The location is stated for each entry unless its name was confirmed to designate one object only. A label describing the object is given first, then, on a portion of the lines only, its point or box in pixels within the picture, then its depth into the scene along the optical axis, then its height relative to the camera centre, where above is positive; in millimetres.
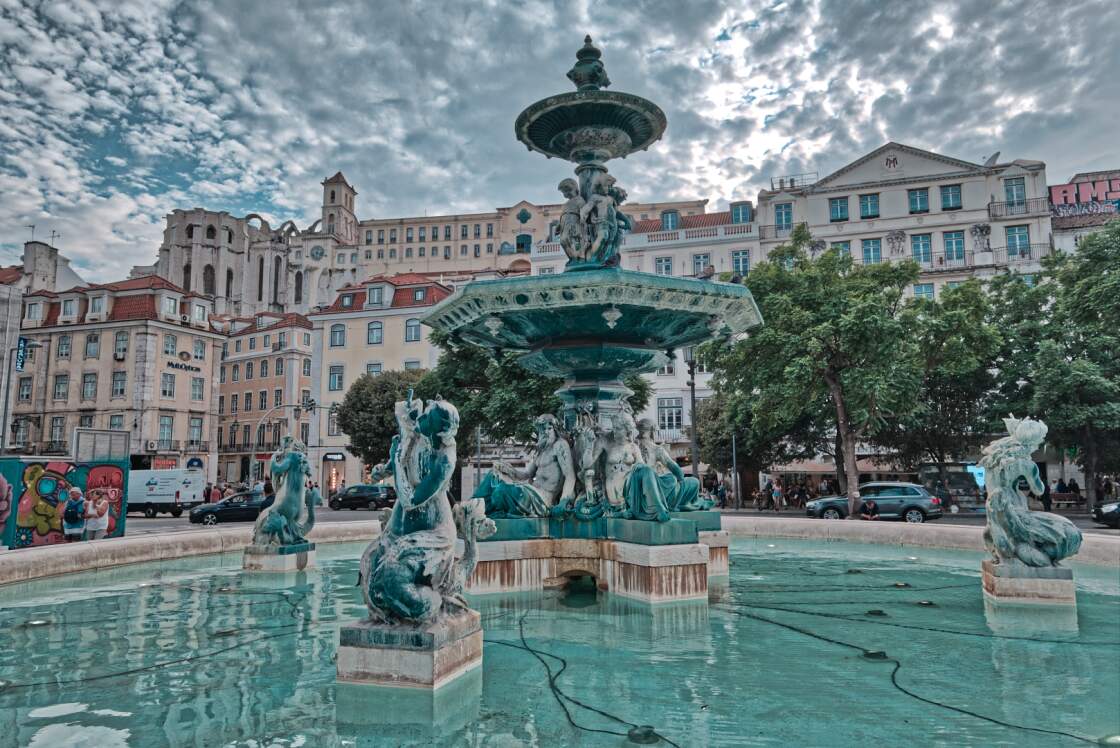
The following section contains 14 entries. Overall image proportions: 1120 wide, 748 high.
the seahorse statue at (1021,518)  7301 -570
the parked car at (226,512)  27312 -1761
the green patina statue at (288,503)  10227 -548
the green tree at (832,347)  22734 +3609
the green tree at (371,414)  41031 +2743
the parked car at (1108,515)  19578 -1426
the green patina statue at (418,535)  4605 -462
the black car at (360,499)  37219 -1785
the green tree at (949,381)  24484 +3214
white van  33656 -1257
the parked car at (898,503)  22672 -1279
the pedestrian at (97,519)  14047 -1024
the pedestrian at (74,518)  13523 -967
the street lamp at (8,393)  30672 +3052
